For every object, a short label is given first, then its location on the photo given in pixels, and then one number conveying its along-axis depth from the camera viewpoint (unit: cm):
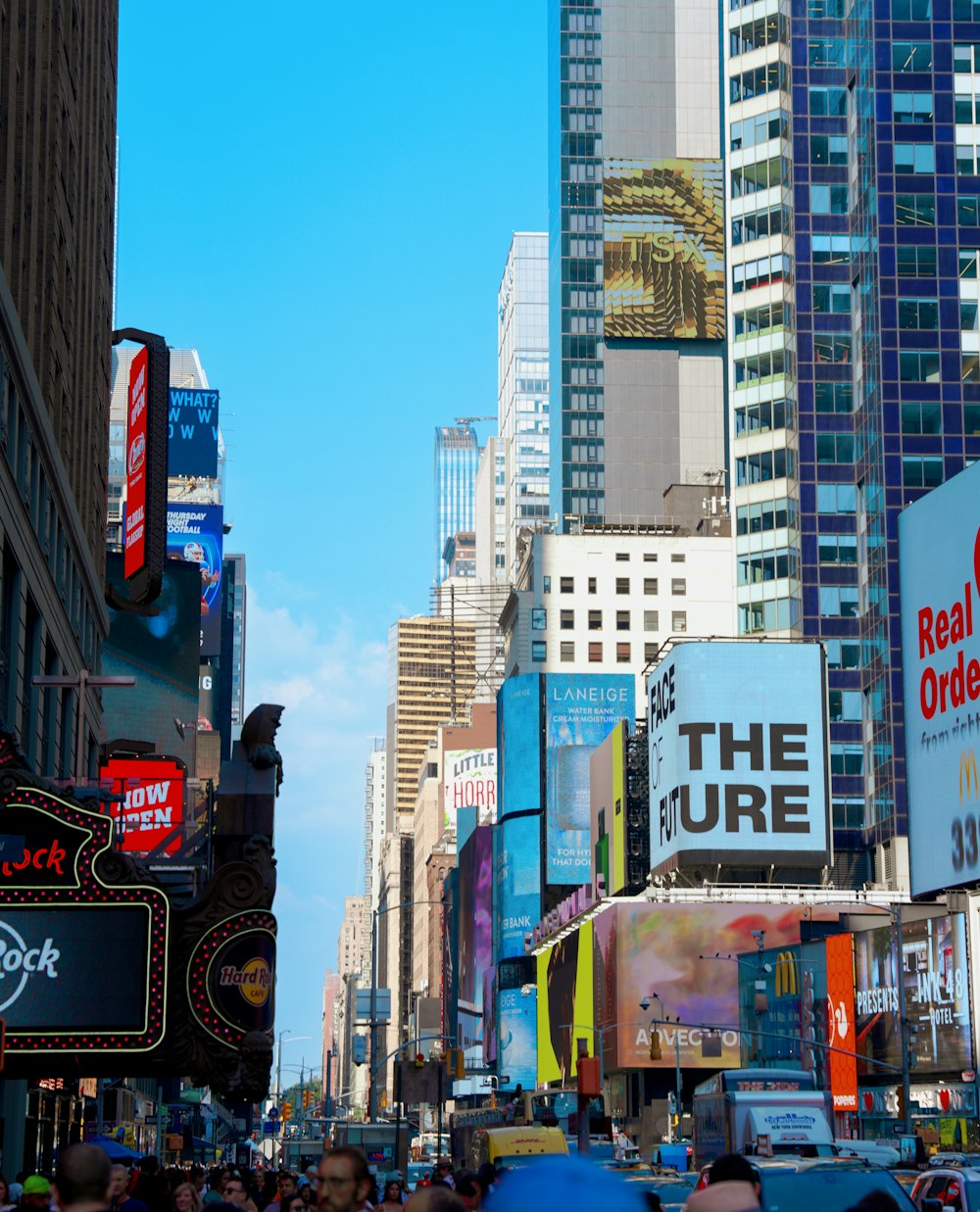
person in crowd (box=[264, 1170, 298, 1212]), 1981
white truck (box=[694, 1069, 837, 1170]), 3772
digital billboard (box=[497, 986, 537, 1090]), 15438
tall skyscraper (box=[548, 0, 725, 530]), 17138
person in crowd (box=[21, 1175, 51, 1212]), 1394
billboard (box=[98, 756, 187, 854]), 6075
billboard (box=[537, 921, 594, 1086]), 12175
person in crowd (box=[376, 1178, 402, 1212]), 2016
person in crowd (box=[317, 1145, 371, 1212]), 812
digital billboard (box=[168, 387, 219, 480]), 15475
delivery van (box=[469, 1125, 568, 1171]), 3944
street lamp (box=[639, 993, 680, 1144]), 9645
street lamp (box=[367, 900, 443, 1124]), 6700
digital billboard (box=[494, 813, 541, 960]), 15200
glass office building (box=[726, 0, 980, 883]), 12019
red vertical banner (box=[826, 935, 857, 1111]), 8550
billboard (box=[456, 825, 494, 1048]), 17338
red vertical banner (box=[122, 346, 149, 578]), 5612
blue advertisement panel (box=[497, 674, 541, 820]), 14862
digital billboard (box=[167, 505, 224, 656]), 13225
